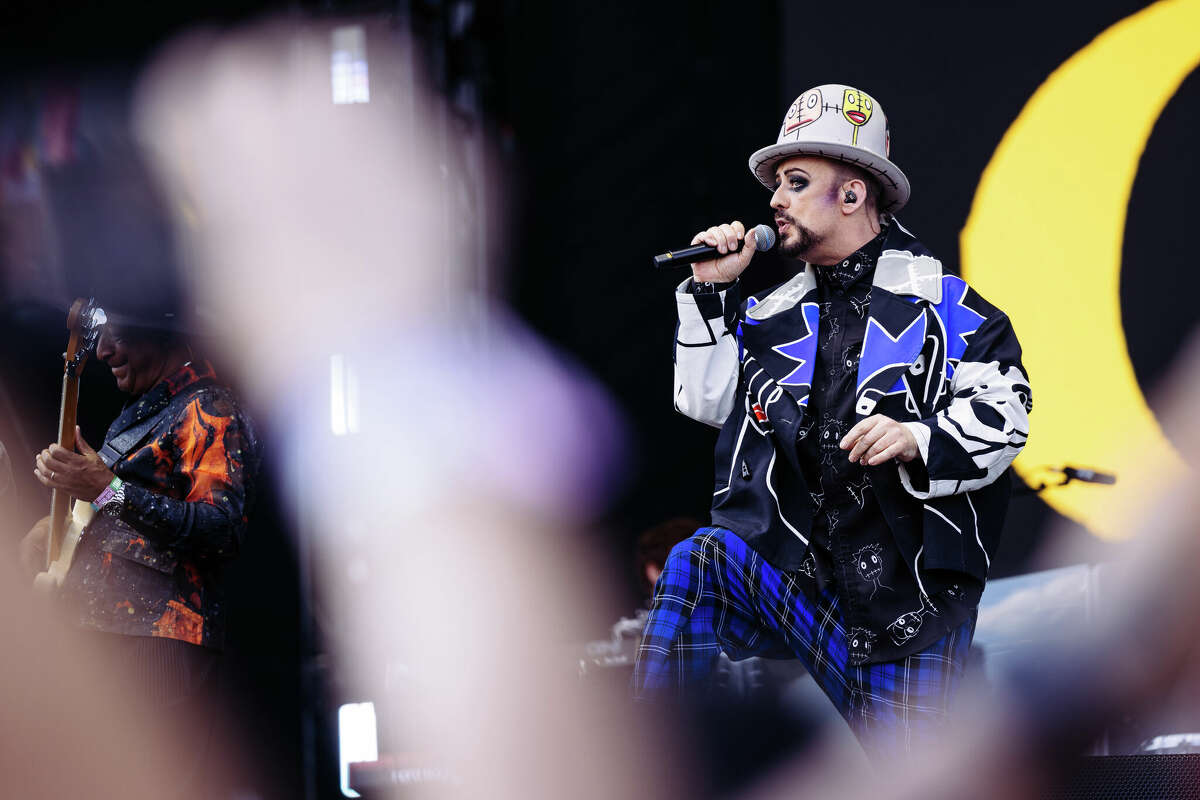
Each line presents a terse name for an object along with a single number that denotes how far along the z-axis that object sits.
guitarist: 13.20
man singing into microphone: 12.66
